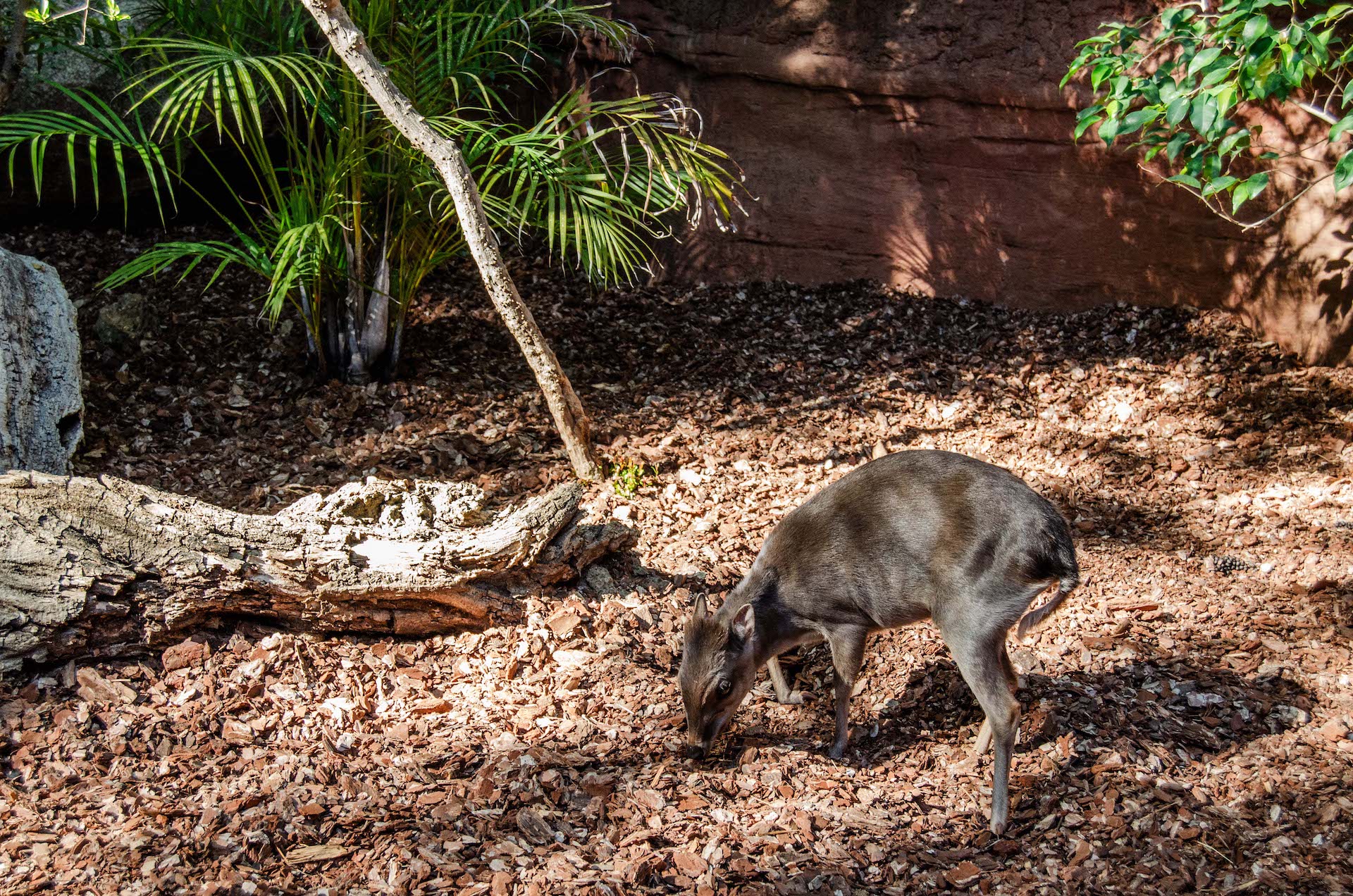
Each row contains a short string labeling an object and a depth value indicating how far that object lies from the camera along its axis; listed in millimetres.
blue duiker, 3789
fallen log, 3836
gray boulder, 4801
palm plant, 5043
